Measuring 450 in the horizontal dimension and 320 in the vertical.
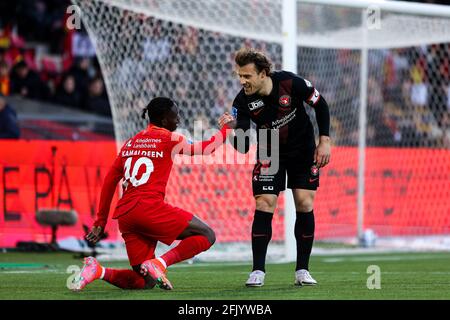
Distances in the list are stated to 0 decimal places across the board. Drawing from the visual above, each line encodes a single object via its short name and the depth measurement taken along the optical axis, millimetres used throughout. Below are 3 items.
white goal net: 25703
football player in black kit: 15391
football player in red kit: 14719
